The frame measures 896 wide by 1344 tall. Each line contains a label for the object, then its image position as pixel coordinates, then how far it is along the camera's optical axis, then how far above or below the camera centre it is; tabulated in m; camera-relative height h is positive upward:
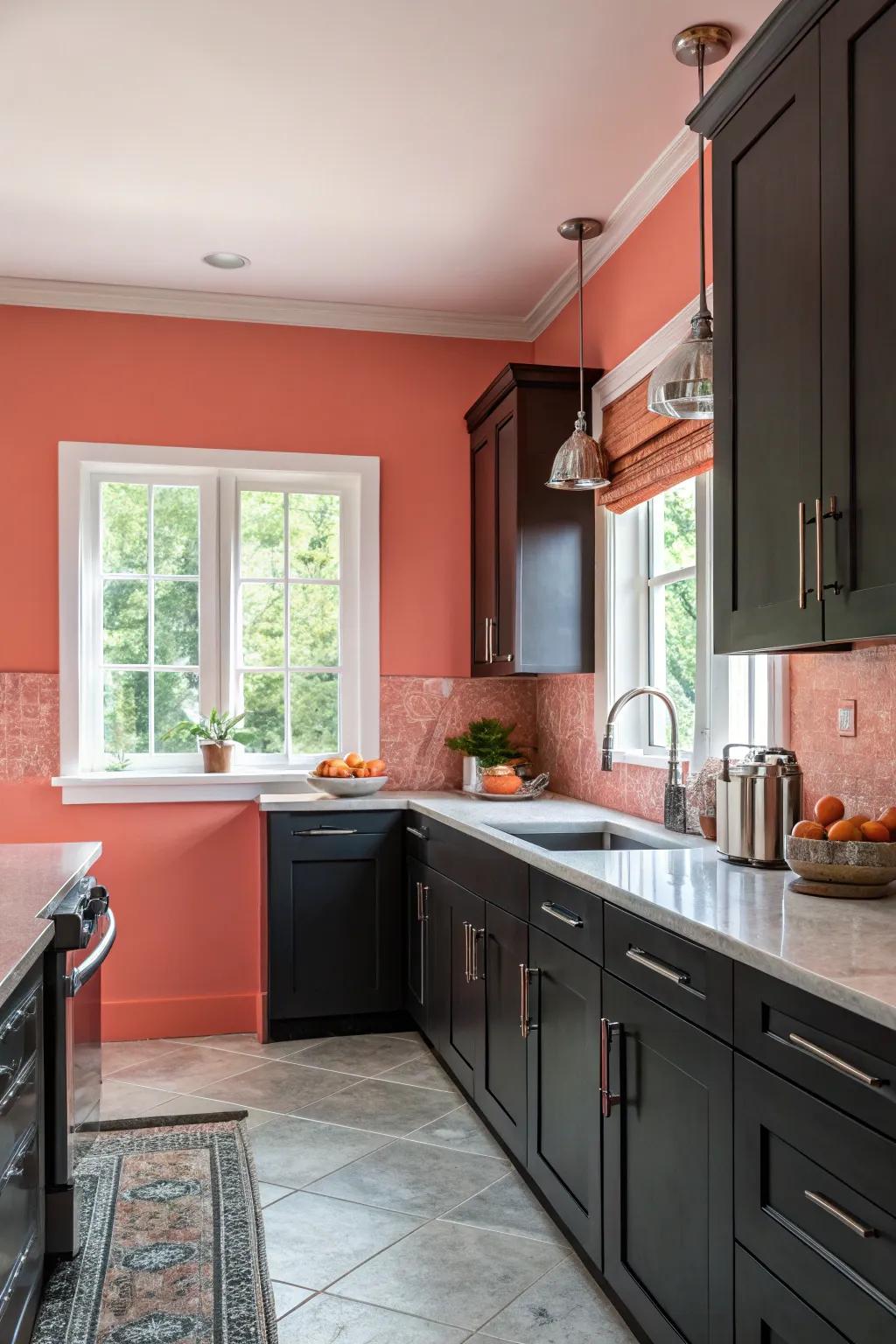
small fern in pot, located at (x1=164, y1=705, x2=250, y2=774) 4.35 -0.20
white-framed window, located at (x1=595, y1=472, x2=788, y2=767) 3.00 +0.14
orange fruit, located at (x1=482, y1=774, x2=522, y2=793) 4.07 -0.36
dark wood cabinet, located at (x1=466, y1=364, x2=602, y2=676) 3.95 +0.54
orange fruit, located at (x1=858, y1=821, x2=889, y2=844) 1.98 -0.27
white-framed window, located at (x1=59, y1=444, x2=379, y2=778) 4.36 +0.35
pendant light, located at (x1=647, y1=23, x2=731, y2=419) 2.42 +0.71
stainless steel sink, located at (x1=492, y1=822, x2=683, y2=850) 3.38 -0.47
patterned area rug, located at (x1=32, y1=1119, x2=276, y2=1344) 2.21 -1.29
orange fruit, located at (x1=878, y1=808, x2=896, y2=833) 2.02 -0.25
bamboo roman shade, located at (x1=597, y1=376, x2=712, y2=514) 3.03 +0.72
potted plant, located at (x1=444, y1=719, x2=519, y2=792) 4.33 -0.24
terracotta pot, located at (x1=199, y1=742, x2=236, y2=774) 4.35 -0.27
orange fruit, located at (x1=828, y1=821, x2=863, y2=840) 1.99 -0.26
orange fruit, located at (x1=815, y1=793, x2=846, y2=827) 2.11 -0.24
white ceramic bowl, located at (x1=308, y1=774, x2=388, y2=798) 4.13 -0.38
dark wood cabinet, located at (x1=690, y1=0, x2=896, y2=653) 1.77 +0.66
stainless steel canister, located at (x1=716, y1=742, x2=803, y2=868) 2.34 -0.26
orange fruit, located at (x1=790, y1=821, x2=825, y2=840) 2.05 -0.27
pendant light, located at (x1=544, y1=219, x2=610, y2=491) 3.39 +0.70
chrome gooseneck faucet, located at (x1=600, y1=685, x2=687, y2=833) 3.01 -0.28
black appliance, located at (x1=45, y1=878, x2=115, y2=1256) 2.21 -0.75
